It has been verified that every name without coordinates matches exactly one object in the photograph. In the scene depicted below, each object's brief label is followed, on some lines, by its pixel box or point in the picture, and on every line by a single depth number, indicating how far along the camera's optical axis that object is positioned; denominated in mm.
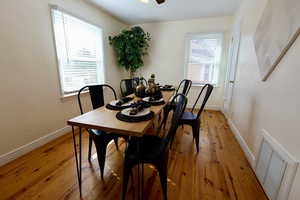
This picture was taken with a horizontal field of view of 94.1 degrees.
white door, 2795
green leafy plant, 3697
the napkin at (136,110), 1255
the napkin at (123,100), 1609
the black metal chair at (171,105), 2373
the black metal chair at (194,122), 1963
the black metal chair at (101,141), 1456
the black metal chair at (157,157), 1136
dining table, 1005
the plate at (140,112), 1242
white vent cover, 1050
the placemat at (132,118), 1153
